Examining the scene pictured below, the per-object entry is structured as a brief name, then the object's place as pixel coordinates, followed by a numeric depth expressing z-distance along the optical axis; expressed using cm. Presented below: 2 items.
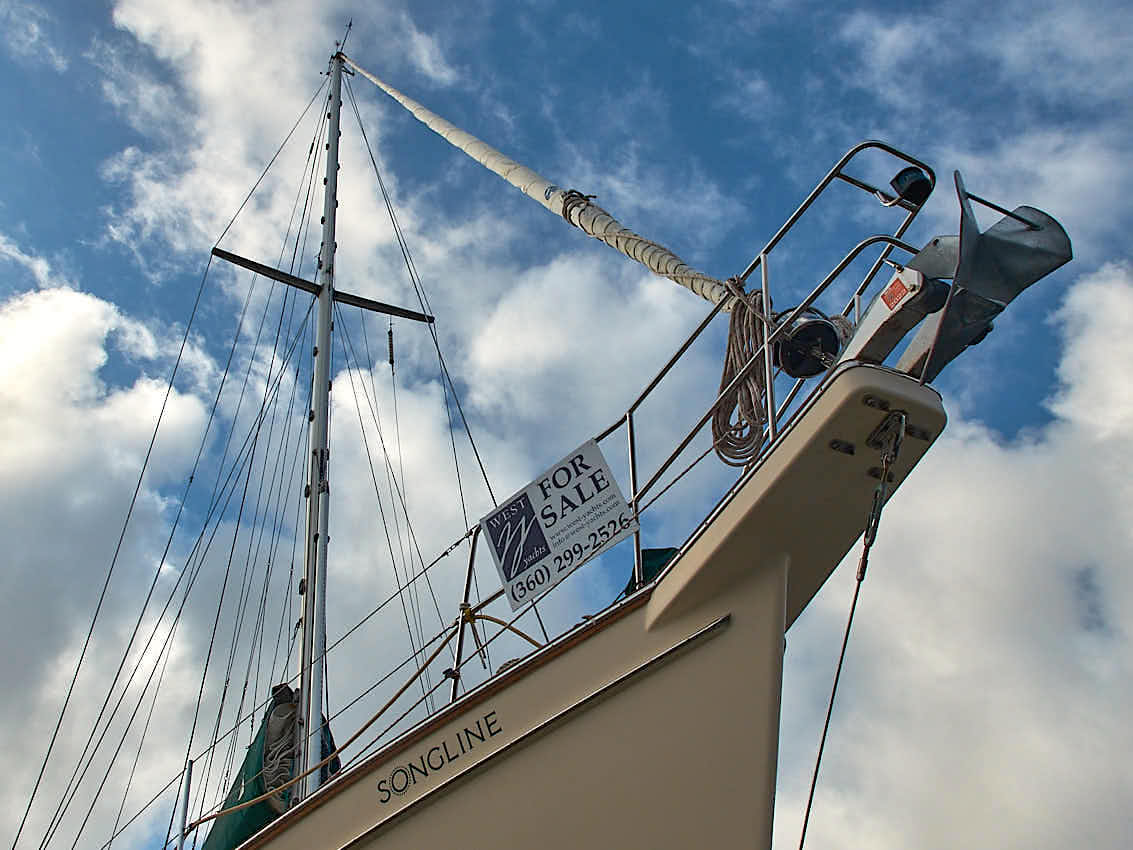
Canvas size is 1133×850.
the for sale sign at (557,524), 584
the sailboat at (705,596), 487
